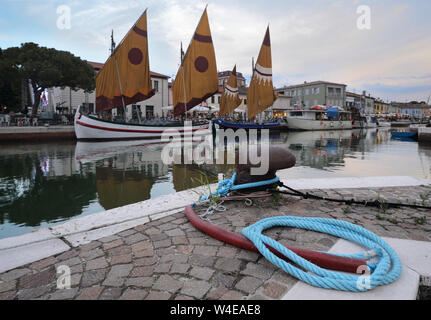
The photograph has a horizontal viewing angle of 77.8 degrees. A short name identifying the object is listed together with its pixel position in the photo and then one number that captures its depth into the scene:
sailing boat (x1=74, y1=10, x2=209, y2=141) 20.12
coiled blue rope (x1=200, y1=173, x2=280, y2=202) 3.40
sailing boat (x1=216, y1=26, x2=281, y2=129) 26.72
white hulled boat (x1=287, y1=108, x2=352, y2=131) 36.49
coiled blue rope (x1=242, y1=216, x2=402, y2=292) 1.66
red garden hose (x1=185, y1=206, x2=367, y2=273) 1.86
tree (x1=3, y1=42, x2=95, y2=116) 21.78
